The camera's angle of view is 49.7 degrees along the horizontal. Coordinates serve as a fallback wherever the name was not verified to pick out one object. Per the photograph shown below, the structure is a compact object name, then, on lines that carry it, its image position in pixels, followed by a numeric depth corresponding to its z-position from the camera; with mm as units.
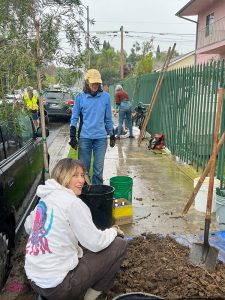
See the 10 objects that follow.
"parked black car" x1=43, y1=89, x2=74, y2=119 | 11345
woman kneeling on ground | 1693
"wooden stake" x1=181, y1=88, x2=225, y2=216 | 2812
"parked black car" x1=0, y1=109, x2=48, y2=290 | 2277
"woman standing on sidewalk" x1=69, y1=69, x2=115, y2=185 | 3612
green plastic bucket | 3350
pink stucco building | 15822
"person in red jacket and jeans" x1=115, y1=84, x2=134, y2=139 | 8299
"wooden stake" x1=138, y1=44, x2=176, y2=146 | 6702
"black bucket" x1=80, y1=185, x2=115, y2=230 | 2862
